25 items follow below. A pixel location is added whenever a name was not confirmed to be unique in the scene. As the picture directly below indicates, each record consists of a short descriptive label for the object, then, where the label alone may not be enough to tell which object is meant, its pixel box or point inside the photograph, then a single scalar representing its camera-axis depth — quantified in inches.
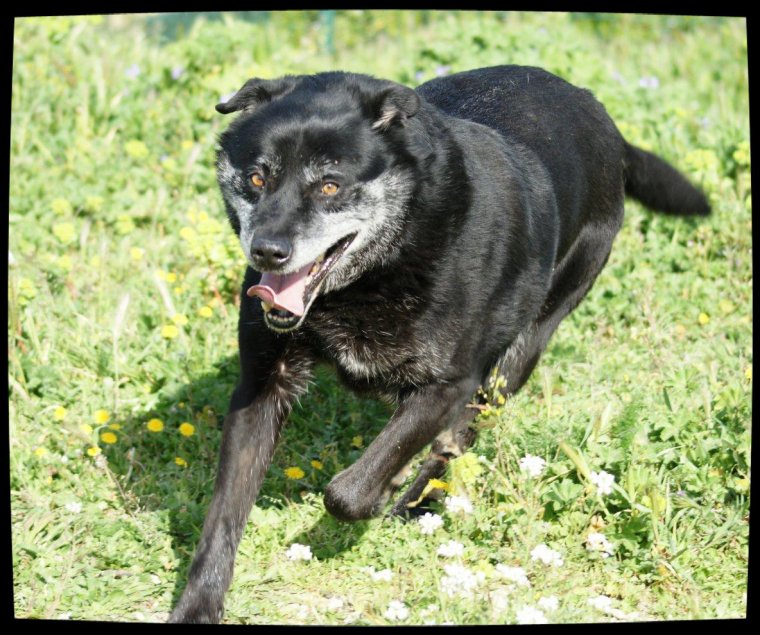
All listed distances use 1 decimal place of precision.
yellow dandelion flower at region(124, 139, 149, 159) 486.6
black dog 276.1
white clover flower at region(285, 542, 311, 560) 298.4
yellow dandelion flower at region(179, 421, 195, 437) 346.3
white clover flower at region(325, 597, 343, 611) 280.1
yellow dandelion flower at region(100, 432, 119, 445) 343.3
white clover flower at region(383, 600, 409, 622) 265.1
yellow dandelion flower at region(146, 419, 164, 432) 348.8
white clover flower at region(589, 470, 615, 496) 294.7
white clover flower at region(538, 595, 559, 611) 253.6
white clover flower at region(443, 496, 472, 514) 288.0
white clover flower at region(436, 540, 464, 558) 281.5
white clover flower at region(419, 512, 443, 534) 295.1
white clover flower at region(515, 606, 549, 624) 246.1
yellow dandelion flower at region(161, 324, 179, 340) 381.1
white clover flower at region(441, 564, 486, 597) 261.4
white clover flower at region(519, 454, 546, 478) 298.0
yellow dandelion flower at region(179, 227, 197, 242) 418.7
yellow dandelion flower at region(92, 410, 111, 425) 356.5
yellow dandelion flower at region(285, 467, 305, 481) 336.3
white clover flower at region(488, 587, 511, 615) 262.9
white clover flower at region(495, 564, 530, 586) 268.1
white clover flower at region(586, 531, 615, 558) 291.9
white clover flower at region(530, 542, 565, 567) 277.1
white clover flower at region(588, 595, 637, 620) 261.4
